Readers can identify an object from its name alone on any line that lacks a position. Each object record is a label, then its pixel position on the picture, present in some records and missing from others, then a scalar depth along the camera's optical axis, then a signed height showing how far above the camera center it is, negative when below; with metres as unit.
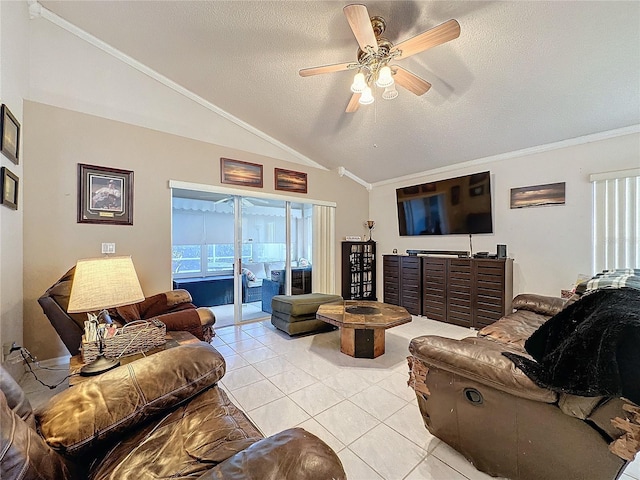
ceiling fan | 1.69 +1.34
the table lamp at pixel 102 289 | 1.48 -0.27
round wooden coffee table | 2.72 -0.84
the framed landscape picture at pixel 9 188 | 2.18 +0.45
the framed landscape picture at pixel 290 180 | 4.52 +1.02
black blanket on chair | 0.95 -0.45
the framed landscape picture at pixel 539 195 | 3.43 +0.58
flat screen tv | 3.98 +0.53
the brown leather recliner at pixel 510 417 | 1.07 -0.82
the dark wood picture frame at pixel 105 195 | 3.04 +0.53
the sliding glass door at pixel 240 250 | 4.36 -0.18
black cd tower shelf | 5.25 -0.60
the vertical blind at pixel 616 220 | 2.93 +0.21
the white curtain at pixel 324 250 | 5.07 -0.19
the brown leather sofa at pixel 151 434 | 0.74 -0.67
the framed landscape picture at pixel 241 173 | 4.00 +1.02
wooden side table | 1.48 -0.74
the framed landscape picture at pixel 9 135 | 2.12 +0.88
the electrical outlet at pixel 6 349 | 2.31 -0.92
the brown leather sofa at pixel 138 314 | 1.91 -0.66
